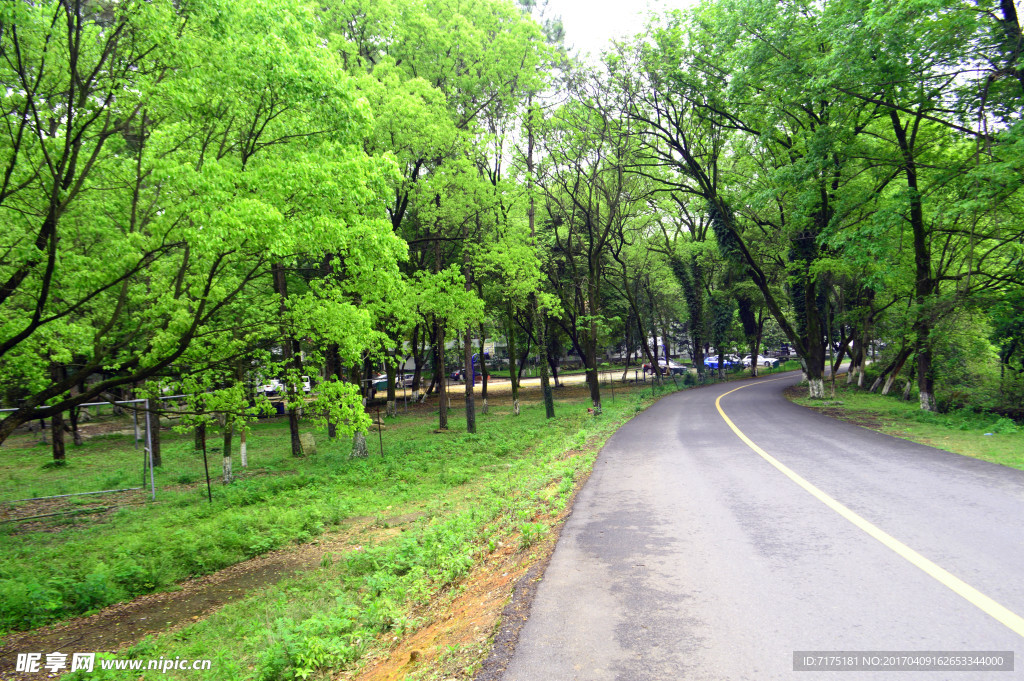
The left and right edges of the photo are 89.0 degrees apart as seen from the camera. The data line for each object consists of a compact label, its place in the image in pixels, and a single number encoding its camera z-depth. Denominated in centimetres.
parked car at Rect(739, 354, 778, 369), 5584
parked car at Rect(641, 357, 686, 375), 4653
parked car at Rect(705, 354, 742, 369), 5089
